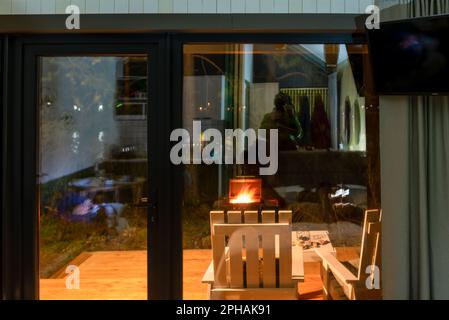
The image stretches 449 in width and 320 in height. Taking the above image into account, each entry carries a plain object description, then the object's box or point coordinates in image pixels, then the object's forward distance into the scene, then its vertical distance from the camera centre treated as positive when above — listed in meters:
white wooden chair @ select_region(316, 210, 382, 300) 2.97 -0.65
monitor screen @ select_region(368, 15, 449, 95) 2.57 +0.62
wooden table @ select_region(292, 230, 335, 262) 3.06 -0.47
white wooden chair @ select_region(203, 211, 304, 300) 2.88 -0.57
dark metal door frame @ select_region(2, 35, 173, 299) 2.98 +0.12
